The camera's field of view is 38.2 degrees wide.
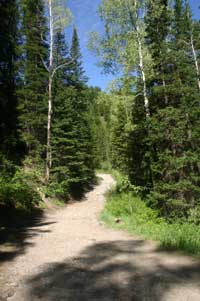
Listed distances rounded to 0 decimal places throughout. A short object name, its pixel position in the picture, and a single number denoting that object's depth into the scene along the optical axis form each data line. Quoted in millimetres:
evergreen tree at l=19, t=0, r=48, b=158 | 23578
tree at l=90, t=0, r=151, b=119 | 16031
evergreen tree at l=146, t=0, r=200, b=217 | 12484
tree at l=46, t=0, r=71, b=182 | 21734
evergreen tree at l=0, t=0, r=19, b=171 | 20328
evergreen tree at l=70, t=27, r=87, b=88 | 34428
